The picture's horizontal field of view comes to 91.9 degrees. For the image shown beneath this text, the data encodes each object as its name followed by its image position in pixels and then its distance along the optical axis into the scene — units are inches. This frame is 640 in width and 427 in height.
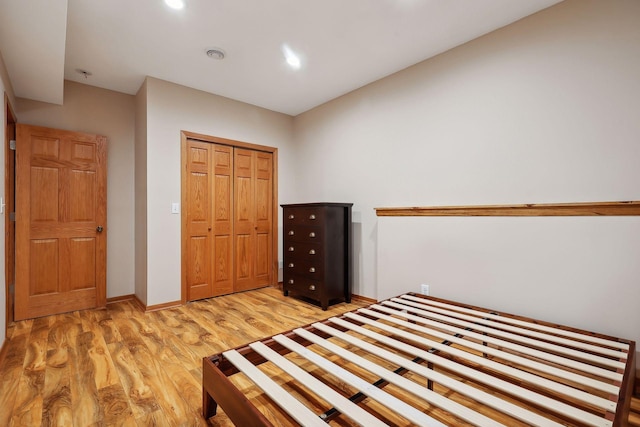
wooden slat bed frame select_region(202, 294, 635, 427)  41.9
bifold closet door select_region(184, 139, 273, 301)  132.3
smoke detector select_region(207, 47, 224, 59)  100.7
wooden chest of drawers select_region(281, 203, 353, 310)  122.5
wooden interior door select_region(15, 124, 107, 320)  109.9
